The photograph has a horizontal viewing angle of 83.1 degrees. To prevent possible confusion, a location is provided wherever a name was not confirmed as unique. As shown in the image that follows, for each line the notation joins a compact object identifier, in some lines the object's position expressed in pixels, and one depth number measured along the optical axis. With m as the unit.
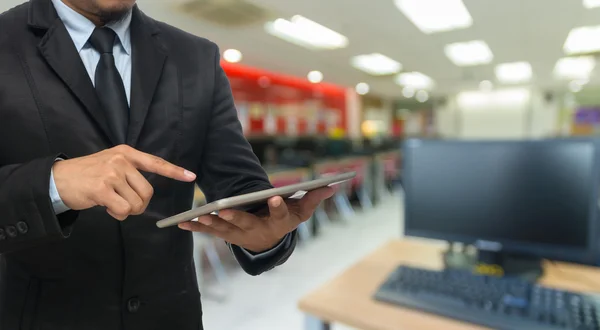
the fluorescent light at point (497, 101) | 4.69
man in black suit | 0.44
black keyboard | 0.81
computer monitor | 1.00
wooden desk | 0.86
